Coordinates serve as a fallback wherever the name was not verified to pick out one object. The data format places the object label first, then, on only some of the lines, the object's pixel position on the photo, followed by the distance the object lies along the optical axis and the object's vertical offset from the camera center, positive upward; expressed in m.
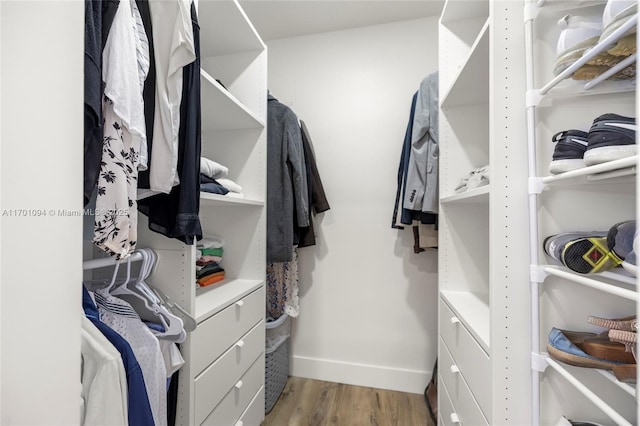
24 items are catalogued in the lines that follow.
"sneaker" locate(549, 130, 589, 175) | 0.61 +0.15
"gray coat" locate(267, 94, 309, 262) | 1.48 +0.18
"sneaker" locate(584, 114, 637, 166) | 0.52 +0.15
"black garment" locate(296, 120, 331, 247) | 1.70 +0.14
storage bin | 1.53 -0.86
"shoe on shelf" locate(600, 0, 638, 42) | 0.49 +0.37
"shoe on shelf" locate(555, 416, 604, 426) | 0.63 -0.49
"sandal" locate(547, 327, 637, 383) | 0.56 -0.31
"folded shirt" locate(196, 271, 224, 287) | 1.25 -0.31
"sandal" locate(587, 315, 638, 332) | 0.58 -0.23
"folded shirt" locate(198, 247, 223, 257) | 1.32 -0.19
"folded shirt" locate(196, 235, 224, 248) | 1.29 -0.14
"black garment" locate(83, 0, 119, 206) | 0.51 +0.22
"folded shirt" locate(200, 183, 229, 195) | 1.05 +0.10
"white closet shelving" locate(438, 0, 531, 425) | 0.71 -0.03
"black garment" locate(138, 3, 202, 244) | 0.78 +0.06
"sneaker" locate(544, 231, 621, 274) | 0.57 -0.08
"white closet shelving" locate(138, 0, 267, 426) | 0.90 -0.15
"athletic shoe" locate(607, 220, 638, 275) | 0.52 -0.05
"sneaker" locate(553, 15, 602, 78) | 0.59 +0.40
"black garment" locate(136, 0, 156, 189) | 0.71 +0.32
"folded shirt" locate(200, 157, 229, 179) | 1.10 +0.18
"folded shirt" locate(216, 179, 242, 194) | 1.22 +0.13
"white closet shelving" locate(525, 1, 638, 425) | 0.65 +0.02
